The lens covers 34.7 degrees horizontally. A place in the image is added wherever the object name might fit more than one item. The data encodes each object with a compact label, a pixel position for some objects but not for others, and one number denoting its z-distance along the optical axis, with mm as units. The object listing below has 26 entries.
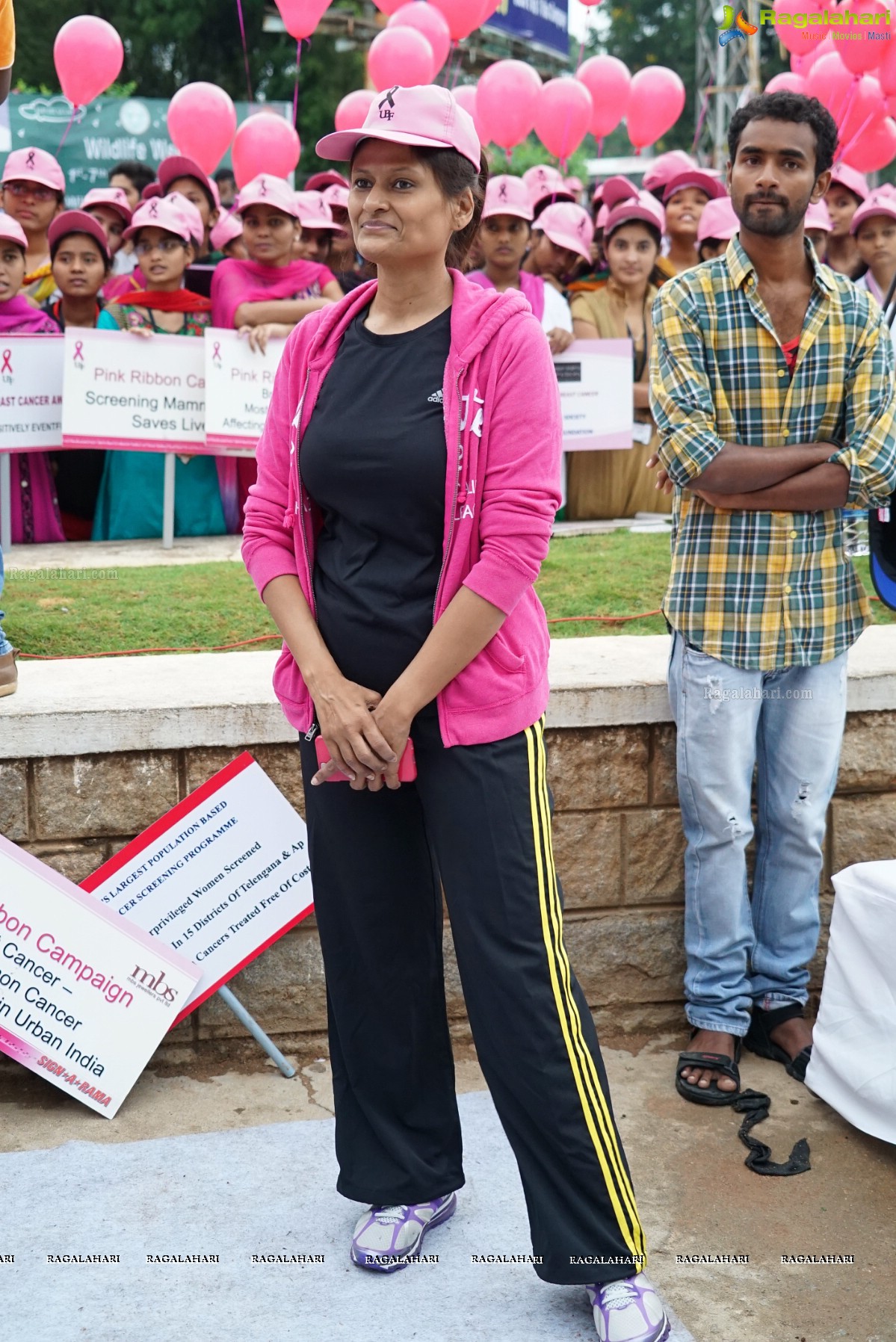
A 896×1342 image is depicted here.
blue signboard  26641
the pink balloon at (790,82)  10844
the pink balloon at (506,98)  11203
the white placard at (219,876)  3477
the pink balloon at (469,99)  11484
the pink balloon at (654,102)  12609
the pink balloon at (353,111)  10109
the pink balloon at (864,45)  9484
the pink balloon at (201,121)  10359
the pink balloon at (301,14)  10039
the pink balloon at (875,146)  11266
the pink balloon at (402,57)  9539
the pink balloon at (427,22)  10539
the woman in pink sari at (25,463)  6504
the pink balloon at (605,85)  12750
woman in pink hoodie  2398
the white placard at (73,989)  3359
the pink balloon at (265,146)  9758
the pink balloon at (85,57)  9938
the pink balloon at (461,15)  10633
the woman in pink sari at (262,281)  6918
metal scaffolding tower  19750
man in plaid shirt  3359
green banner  17328
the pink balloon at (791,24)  10305
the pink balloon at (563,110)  11516
